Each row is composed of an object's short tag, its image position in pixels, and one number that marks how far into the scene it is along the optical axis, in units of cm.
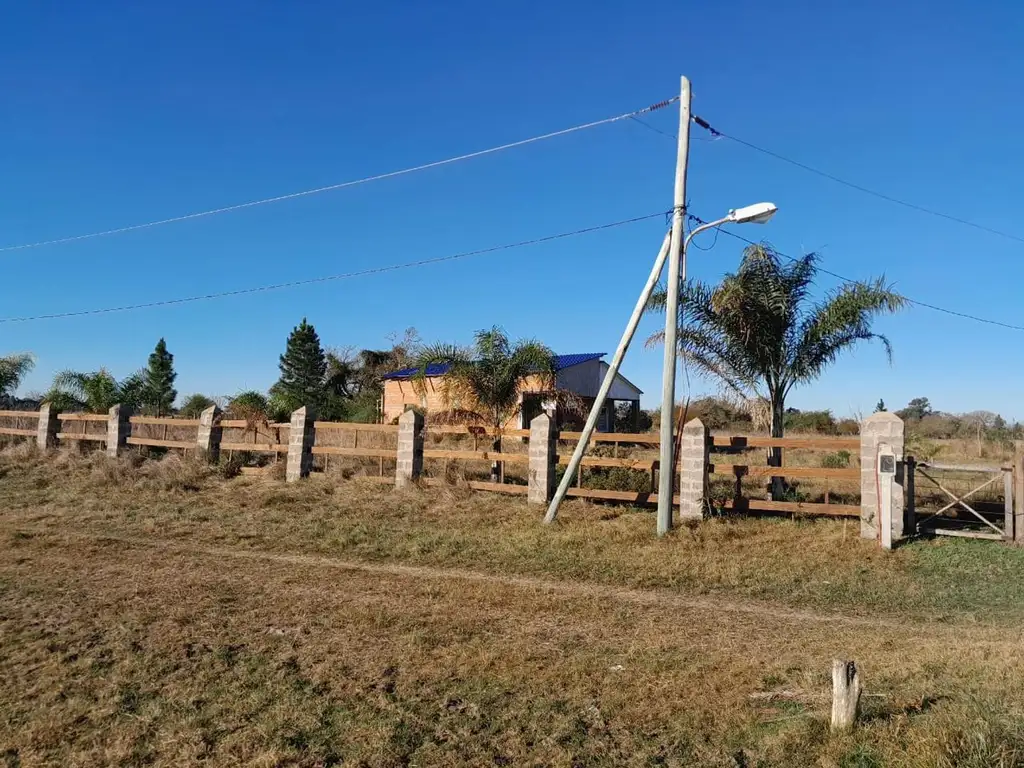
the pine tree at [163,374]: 4867
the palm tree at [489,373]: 1648
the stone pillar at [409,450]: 1548
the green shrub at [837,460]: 2182
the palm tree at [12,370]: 2980
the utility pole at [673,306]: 1137
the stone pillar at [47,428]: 2105
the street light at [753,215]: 1073
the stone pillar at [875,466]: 1095
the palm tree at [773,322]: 1355
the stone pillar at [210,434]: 1803
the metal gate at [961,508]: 1080
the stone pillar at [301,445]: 1664
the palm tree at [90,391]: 2697
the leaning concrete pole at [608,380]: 1173
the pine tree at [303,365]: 4644
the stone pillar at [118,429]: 1950
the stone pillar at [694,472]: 1224
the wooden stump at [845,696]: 423
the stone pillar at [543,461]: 1373
